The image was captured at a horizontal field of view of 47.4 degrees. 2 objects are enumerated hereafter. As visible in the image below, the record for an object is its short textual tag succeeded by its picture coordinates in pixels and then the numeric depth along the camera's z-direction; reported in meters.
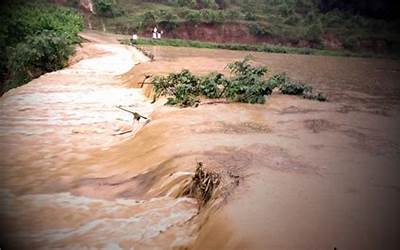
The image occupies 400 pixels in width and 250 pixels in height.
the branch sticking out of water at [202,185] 4.93
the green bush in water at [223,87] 9.86
